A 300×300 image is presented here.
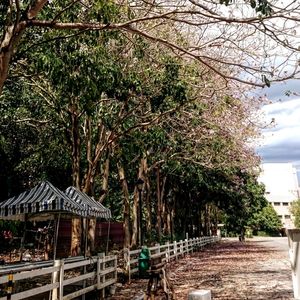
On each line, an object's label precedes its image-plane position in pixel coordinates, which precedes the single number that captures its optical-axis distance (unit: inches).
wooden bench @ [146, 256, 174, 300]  365.1
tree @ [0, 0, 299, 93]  281.9
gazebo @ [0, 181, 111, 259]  379.2
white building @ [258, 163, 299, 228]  4094.5
